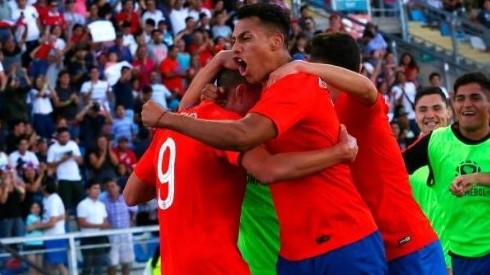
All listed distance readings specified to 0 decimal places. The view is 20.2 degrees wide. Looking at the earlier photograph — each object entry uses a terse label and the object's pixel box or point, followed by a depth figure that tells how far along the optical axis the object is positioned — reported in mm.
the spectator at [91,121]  20969
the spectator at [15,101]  19953
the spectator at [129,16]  23531
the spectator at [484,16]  31500
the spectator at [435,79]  25867
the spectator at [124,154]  20641
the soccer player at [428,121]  11398
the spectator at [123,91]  21984
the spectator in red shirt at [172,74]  23125
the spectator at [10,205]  18266
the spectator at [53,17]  21938
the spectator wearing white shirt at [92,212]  18906
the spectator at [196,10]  25375
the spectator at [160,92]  22547
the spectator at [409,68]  26956
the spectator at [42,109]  20453
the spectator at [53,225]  16703
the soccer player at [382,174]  7660
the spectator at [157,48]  23391
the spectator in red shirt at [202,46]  23938
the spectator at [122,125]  21422
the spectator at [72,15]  22702
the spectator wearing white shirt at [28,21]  21500
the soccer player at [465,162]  10344
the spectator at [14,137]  19422
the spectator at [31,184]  18625
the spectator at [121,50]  22578
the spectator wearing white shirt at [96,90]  21297
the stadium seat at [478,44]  30422
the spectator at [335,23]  27139
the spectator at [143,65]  22672
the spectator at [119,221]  17344
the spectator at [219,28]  25266
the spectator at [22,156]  19141
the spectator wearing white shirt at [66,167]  19516
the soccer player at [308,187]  6980
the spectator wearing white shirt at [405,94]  25378
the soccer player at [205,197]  6848
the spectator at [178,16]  24828
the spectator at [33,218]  18219
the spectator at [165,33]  23781
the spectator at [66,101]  20750
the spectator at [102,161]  20031
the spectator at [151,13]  24212
